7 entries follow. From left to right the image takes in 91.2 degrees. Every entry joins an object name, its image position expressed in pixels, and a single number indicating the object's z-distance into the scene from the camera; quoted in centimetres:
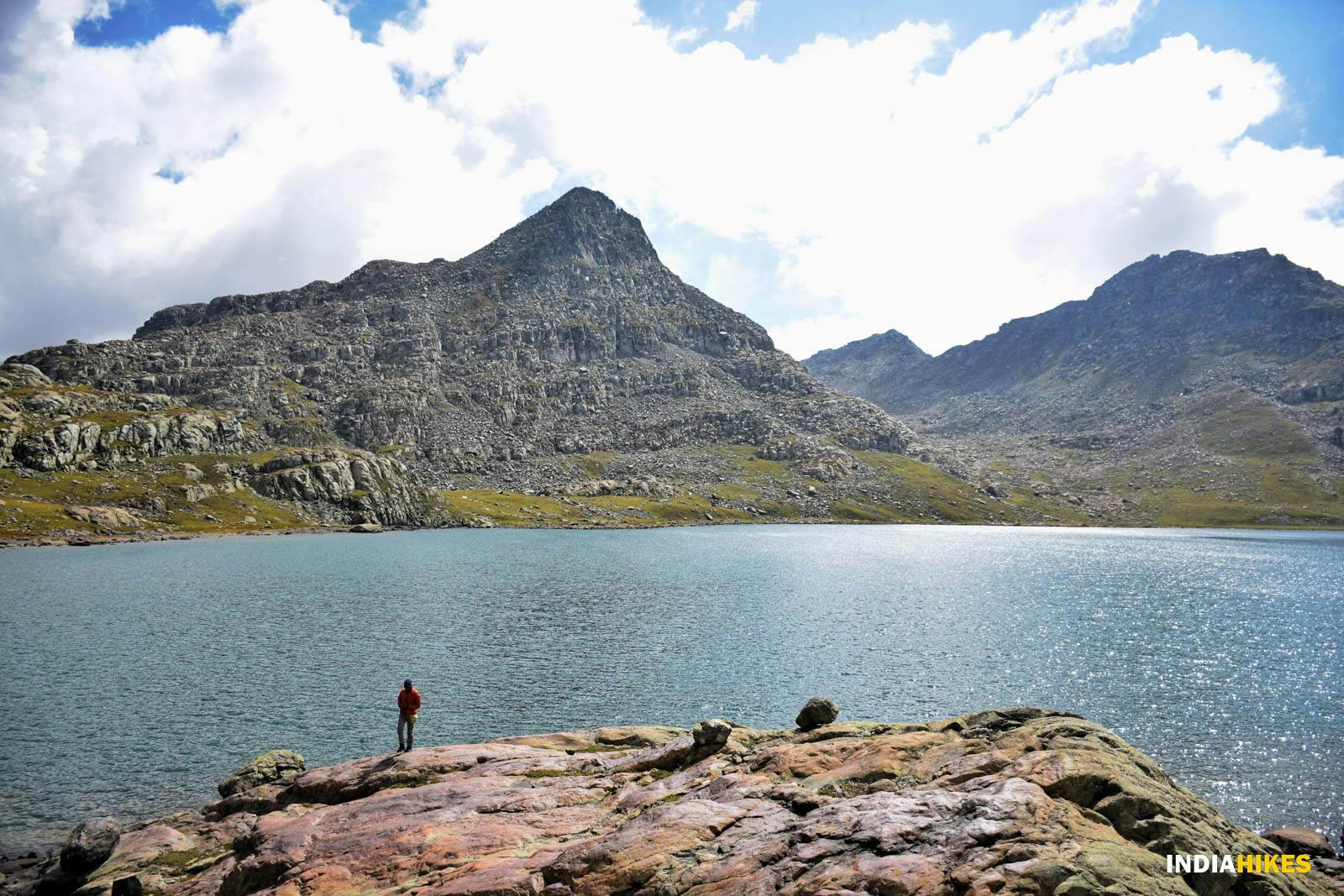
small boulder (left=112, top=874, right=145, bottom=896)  2430
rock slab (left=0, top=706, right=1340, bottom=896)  1628
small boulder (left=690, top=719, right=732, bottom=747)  2866
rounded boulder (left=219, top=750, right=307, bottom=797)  3416
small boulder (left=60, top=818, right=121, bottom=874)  2755
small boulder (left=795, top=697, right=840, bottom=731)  3112
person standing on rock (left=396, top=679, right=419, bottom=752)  3731
